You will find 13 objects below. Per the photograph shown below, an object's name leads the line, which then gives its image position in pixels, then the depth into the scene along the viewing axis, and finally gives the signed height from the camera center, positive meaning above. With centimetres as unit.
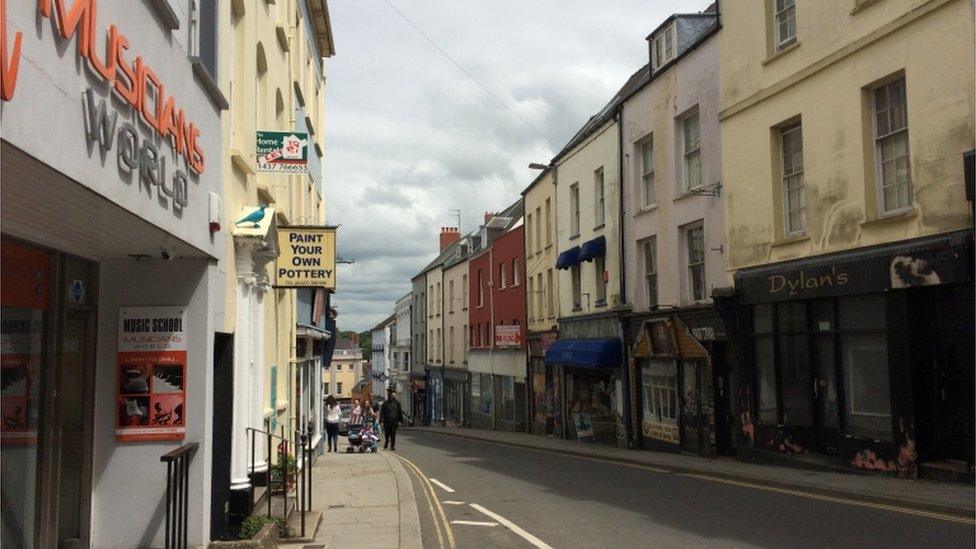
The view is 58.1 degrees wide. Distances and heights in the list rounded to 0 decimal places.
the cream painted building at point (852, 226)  1302 +214
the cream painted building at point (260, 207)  991 +203
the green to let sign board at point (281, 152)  1198 +283
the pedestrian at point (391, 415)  2600 -171
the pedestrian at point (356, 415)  2767 -181
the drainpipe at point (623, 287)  2481 +193
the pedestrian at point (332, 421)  2609 -186
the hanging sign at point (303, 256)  1326 +155
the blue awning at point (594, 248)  2695 +327
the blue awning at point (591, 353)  2525 +5
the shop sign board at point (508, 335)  3694 +88
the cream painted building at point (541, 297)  3297 +230
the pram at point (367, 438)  2445 -222
